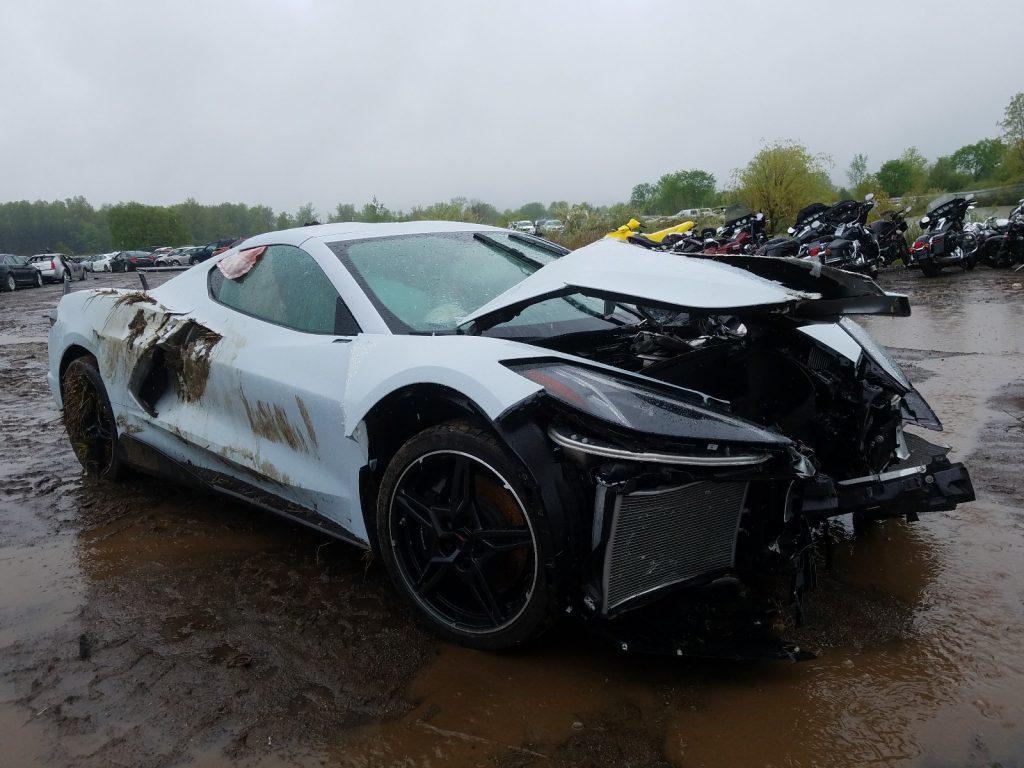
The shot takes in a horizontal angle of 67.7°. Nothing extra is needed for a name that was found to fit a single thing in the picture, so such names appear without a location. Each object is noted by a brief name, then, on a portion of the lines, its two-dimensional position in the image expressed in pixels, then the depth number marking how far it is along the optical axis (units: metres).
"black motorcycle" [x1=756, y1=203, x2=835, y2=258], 13.03
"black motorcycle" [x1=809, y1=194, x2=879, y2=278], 13.05
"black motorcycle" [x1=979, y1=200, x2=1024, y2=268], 14.04
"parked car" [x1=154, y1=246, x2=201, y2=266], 47.84
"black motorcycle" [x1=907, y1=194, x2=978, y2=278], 14.03
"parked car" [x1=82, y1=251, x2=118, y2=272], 51.75
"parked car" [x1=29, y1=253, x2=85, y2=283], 32.09
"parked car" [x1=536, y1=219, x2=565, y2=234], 26.23
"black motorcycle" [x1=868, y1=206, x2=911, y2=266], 15.03
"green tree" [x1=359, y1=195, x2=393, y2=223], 36.36
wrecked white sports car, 2.14
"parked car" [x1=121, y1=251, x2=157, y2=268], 49.56
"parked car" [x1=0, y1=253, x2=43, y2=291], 28.42
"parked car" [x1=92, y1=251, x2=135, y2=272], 51.44
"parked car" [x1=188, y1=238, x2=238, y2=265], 44.78
